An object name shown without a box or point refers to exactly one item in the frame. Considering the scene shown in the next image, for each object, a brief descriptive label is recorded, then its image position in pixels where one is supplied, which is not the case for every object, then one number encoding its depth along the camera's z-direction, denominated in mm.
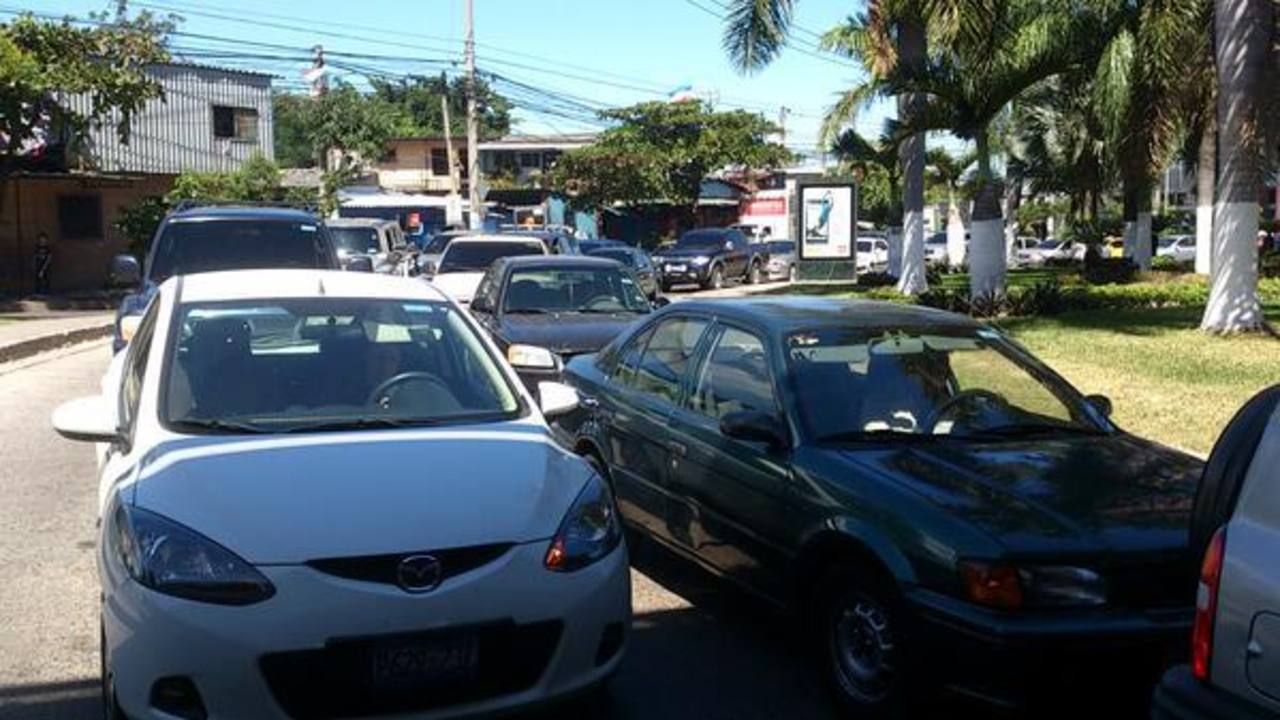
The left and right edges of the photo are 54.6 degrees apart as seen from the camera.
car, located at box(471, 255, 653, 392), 11430
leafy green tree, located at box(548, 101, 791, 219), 52281
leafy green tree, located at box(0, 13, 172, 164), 24750
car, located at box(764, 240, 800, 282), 40500
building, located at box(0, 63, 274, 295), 31078
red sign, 67625
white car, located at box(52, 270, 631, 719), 3672
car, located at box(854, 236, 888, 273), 44375
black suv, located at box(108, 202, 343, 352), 11625
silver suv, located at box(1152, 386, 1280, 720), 2729
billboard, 30609
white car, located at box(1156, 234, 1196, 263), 45219
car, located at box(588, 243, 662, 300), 27266
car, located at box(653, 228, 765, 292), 33969
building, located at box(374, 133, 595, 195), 70625
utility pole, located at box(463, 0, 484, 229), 37531
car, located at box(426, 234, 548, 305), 16359
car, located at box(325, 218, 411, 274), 22484
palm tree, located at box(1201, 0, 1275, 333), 14781
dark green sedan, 4195
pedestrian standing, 30516
